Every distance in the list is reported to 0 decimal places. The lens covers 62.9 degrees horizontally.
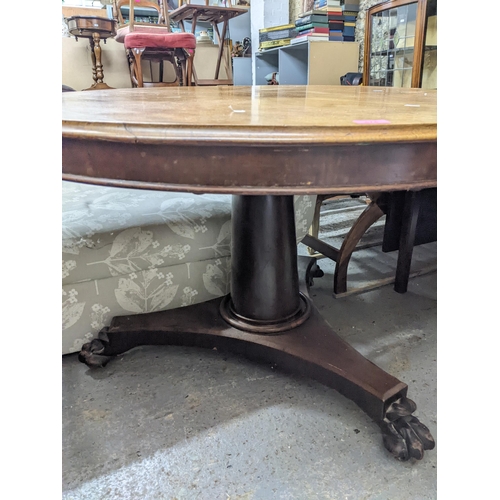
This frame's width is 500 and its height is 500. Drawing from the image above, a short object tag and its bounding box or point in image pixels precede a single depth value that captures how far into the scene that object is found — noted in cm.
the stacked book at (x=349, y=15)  297
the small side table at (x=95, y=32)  302
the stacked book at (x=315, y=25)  281
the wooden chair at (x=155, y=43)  287
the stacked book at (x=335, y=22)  290
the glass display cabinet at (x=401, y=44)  204
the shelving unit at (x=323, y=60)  280
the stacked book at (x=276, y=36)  320
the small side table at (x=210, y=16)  325
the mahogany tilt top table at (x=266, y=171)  43
